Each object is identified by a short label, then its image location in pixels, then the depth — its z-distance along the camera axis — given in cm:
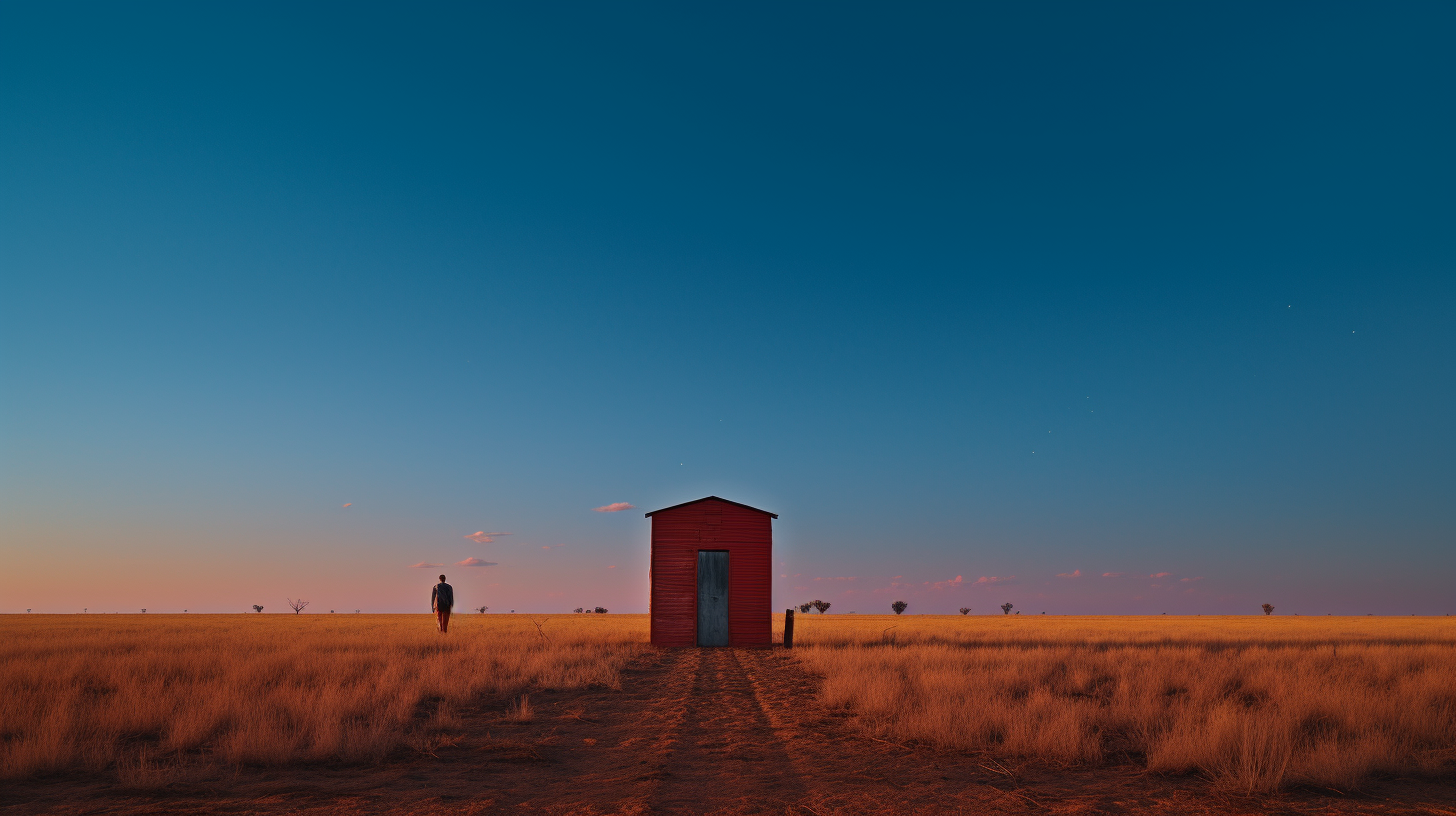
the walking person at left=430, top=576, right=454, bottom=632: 2847
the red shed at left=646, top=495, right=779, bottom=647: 2566
